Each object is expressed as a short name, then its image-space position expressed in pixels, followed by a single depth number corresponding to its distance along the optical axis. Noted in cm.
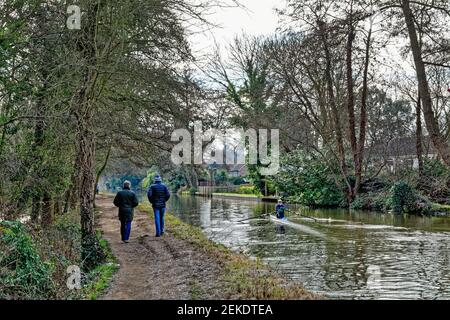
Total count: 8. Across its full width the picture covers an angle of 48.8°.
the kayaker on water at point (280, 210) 2108
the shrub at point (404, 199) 2473
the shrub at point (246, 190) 4492
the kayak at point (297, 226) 1762
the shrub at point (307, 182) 3228
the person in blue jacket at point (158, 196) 1411
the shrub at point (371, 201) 2719
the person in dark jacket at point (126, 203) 1334
